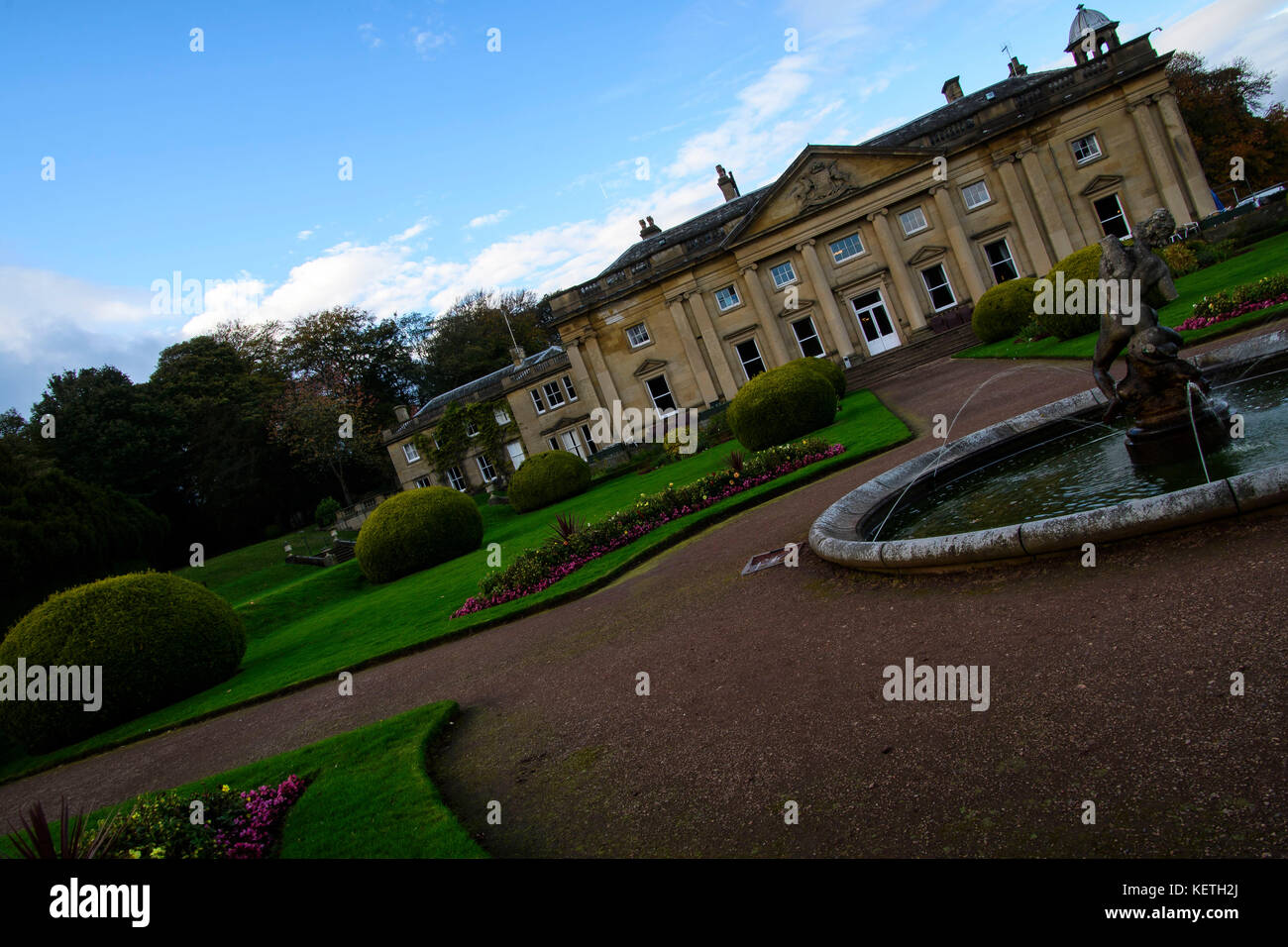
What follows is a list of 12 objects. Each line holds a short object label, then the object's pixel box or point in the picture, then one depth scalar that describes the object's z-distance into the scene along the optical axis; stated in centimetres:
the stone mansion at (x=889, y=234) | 3322
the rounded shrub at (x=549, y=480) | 2967
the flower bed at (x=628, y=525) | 1399
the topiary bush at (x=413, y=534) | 2294
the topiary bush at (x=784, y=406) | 2044
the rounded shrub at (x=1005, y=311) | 2612
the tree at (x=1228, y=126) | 5100
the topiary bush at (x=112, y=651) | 1305
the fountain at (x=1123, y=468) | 569
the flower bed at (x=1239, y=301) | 1338
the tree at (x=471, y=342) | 6259
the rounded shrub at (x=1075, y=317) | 1955
